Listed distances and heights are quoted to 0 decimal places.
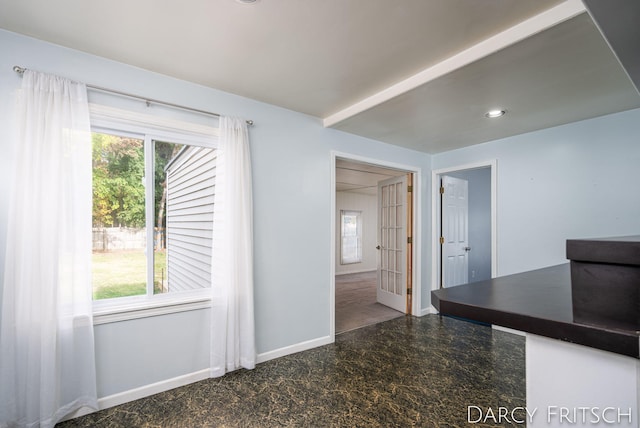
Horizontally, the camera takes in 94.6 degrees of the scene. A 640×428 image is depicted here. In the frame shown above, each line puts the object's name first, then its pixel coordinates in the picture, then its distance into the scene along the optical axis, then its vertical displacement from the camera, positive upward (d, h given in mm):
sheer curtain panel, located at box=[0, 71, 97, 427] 1885 -292
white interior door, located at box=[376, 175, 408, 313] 4695 -394
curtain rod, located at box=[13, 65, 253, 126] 1943 +981
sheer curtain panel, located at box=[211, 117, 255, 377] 2596 -336
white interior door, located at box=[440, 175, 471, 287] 4672 -198
